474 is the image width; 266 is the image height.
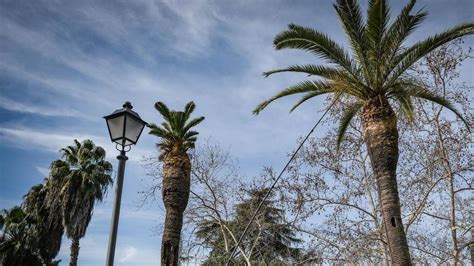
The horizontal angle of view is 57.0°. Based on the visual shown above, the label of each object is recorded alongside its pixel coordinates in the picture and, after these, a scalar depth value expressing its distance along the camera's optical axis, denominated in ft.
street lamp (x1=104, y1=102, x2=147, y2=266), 21.36
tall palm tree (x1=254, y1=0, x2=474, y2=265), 32.55
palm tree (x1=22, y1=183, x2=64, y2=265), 77.87
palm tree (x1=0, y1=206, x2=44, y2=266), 76.84
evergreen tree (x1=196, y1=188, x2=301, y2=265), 69.97
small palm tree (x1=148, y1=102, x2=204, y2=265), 43.60
